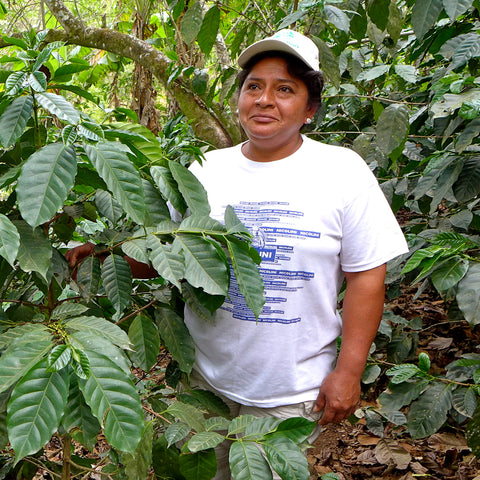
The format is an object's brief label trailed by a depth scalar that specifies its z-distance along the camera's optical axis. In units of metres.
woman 1.49
